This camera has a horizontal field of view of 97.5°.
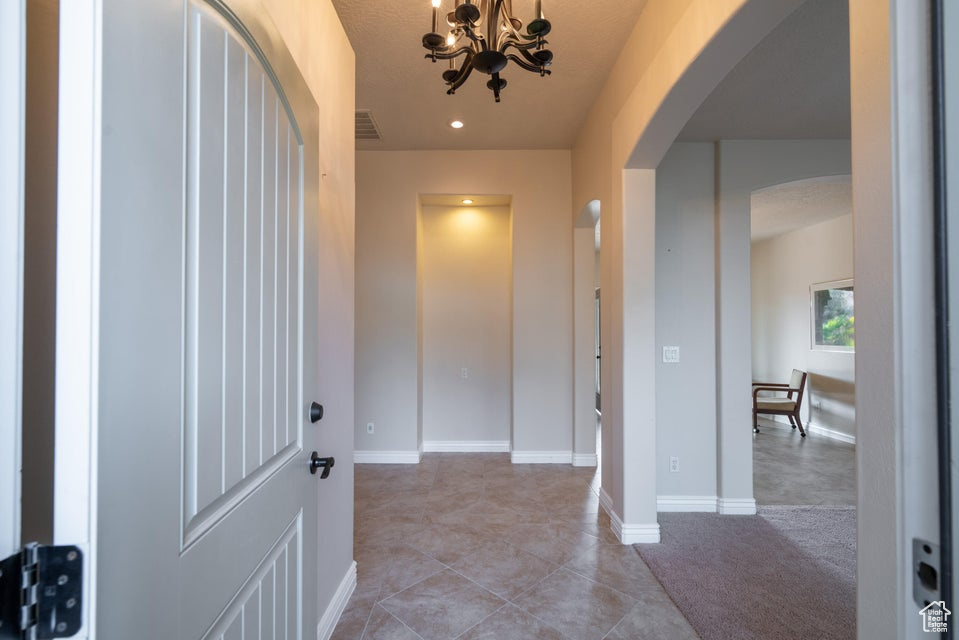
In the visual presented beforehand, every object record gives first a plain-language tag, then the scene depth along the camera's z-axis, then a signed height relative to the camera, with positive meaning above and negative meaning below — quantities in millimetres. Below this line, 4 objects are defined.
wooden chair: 5469 -1034
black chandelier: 1602 +1156
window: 5328 +108
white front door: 459 -5
